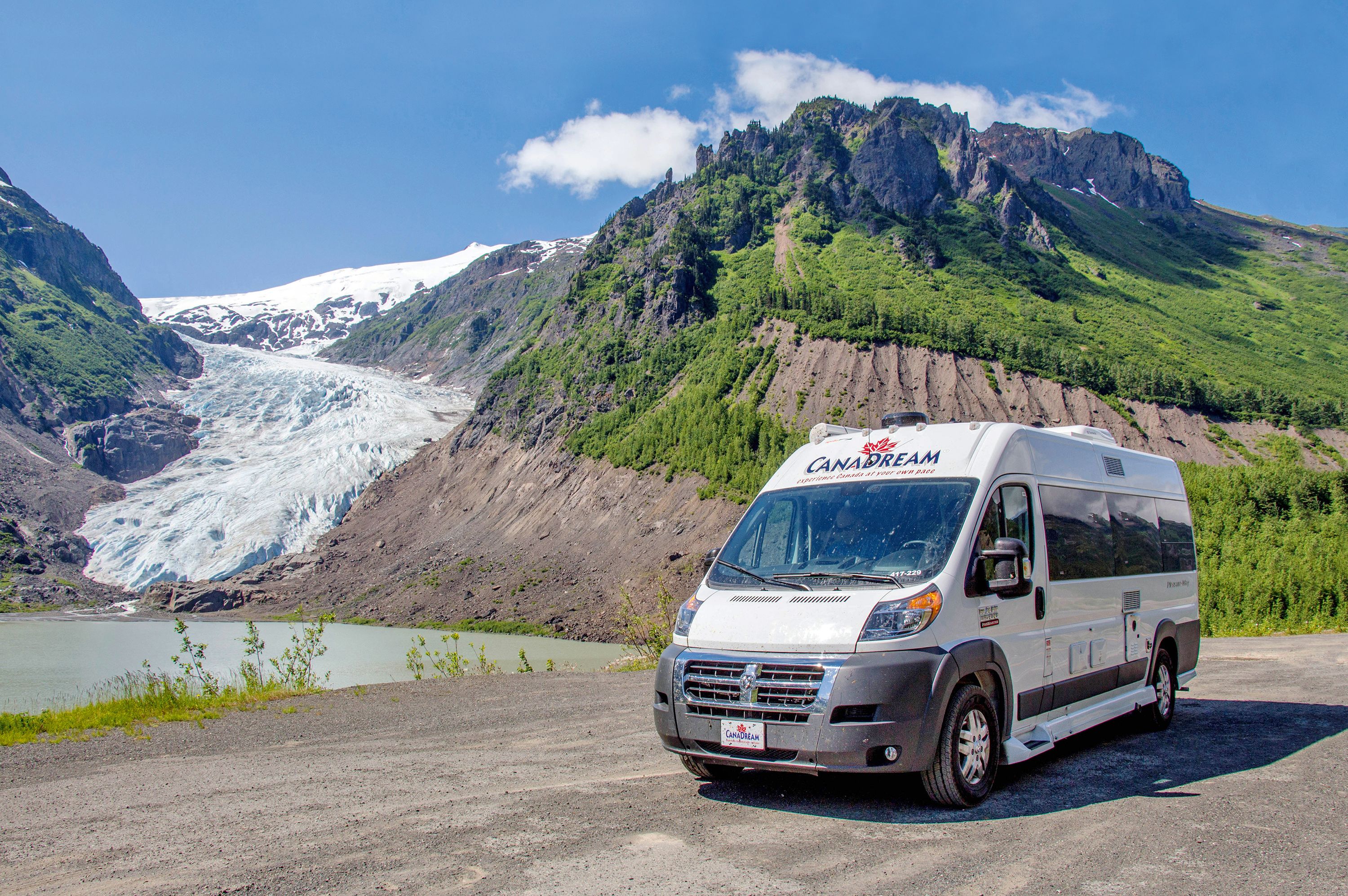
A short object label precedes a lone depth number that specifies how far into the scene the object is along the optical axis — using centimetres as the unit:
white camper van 569
